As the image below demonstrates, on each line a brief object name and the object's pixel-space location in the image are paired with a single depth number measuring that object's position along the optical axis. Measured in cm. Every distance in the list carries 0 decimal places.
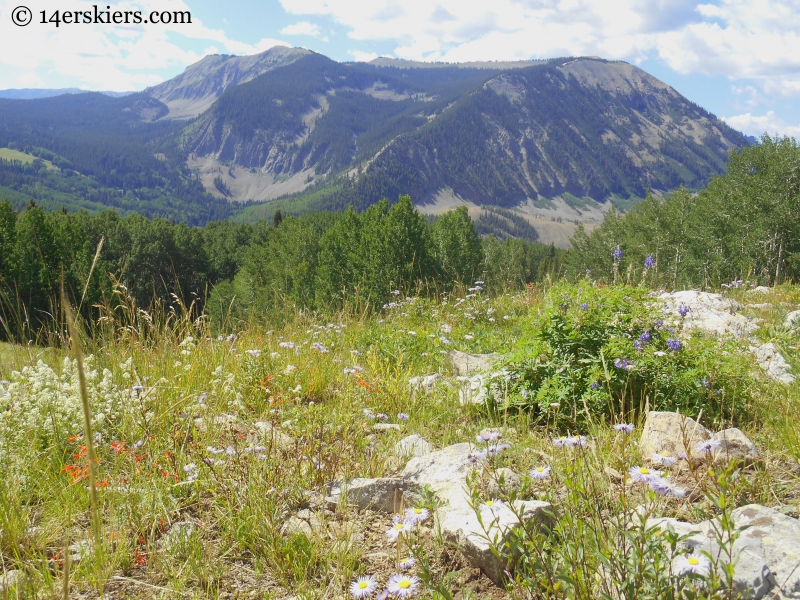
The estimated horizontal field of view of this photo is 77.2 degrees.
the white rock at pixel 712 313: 609
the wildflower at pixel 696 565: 175
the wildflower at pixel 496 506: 249
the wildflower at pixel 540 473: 230
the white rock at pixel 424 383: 502
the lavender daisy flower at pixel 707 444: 206
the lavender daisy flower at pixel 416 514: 222
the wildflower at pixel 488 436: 248
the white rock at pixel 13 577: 226
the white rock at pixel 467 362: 551
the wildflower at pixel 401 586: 189
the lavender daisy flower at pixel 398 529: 215
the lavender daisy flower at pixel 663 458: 213
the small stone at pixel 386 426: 409
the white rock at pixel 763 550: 196
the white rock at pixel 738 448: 307
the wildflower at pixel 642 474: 186
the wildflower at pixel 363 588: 200
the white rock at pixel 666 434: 323
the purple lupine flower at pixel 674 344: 370
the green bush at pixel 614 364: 399
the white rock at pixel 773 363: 467
